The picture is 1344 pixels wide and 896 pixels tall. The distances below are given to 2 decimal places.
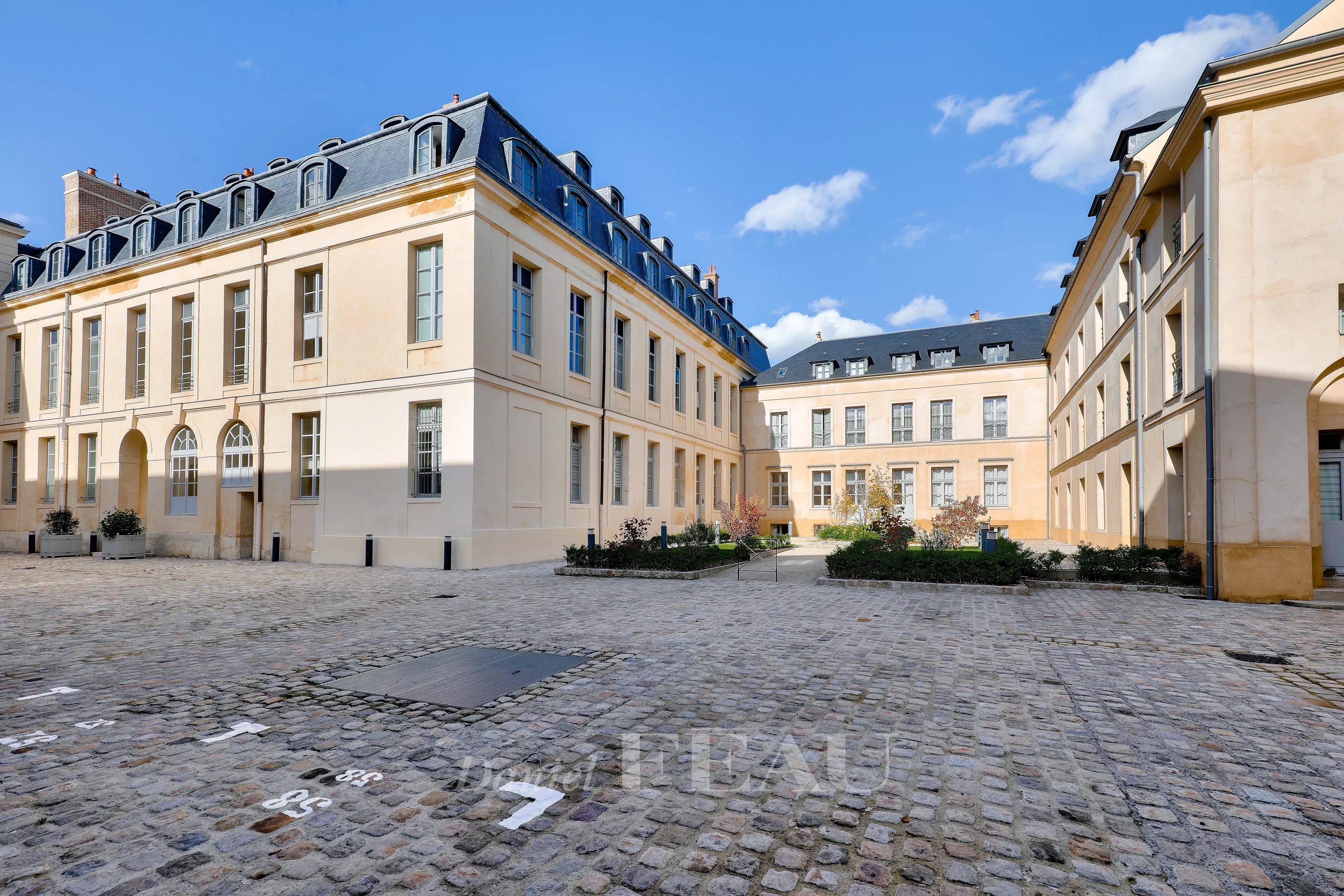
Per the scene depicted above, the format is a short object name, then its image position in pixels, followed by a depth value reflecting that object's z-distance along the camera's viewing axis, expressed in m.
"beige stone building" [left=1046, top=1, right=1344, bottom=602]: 10.35
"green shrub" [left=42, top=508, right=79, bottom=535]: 22.20
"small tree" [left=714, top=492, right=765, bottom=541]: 21.78
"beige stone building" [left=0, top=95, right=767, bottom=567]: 16.64
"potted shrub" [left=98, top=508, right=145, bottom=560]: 20.17
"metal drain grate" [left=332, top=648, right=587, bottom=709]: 5.16
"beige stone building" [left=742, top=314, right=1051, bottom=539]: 31.52
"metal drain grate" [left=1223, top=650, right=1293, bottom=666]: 6.43
